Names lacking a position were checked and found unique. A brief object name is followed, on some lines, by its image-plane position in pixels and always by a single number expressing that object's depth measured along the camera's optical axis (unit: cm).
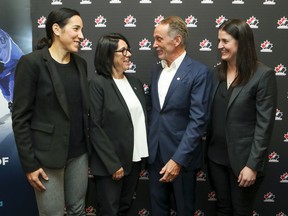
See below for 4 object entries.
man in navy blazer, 201
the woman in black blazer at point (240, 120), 187
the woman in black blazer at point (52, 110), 169
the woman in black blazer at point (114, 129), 195
